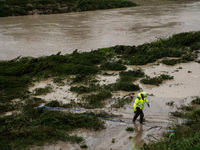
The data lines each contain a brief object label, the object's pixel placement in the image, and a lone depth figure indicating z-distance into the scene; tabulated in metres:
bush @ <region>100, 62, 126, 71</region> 25.07
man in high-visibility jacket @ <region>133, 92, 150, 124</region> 14.48
